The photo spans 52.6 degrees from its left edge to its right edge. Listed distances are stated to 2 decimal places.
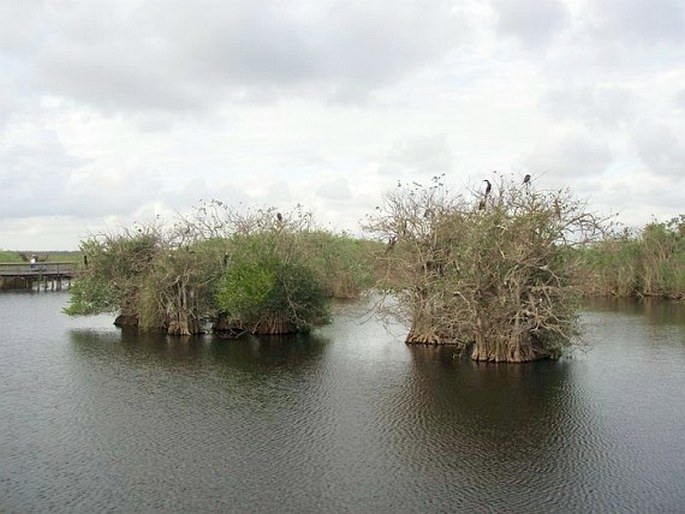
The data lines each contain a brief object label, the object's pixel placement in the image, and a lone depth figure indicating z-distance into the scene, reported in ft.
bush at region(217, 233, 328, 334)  104.68
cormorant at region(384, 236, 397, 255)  95.25
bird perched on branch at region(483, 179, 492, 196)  85.18
